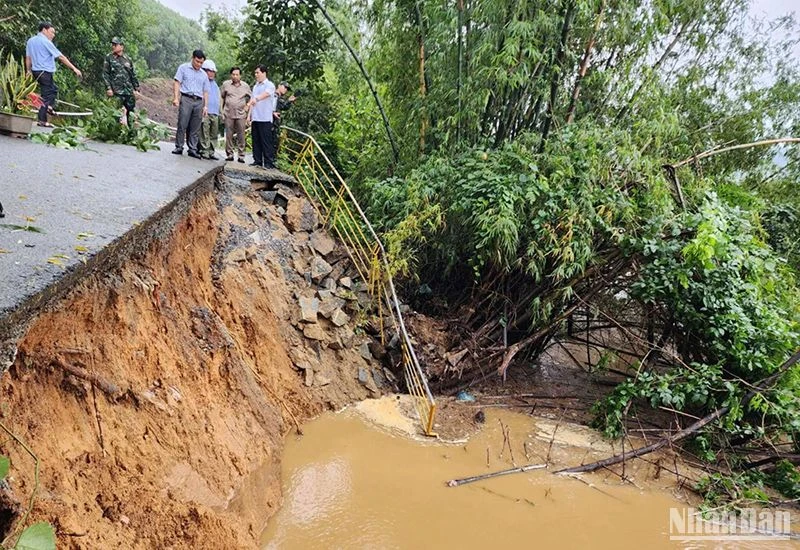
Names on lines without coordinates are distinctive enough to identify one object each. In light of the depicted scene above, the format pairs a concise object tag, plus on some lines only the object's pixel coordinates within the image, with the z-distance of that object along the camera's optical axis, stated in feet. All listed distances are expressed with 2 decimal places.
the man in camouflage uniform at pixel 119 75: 23.40
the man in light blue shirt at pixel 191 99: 19.51
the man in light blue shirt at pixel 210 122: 21.16
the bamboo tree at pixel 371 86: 23.25
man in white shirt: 21.30
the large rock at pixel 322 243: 21.15
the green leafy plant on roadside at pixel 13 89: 19.02
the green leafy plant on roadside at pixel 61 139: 17.15
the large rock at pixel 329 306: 18.98
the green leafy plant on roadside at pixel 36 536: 4.74
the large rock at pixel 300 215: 20.99
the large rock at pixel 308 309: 18.25
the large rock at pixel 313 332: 18.02
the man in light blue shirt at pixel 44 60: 21.50
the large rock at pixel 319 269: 19.85
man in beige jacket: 21.36
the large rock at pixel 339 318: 18.95
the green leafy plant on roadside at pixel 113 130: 19.93
